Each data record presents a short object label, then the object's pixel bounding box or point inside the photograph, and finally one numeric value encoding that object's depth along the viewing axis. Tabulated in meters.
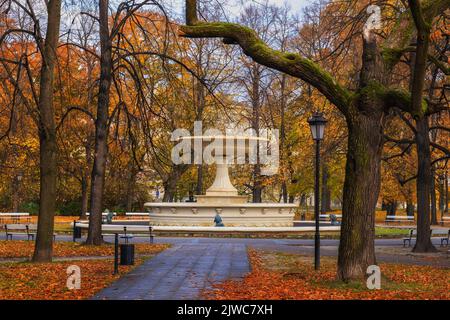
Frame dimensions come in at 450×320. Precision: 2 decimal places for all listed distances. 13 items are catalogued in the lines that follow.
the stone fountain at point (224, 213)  34.28
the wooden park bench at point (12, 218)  40.22
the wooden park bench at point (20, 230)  28.70
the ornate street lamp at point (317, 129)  16.88
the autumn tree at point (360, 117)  12.60
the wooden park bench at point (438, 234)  33.11
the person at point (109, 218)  38.30
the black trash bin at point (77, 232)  27.09
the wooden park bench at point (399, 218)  45.71
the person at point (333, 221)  38.43
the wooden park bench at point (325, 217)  45.36
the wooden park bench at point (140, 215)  45.08
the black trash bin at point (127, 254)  16.38
